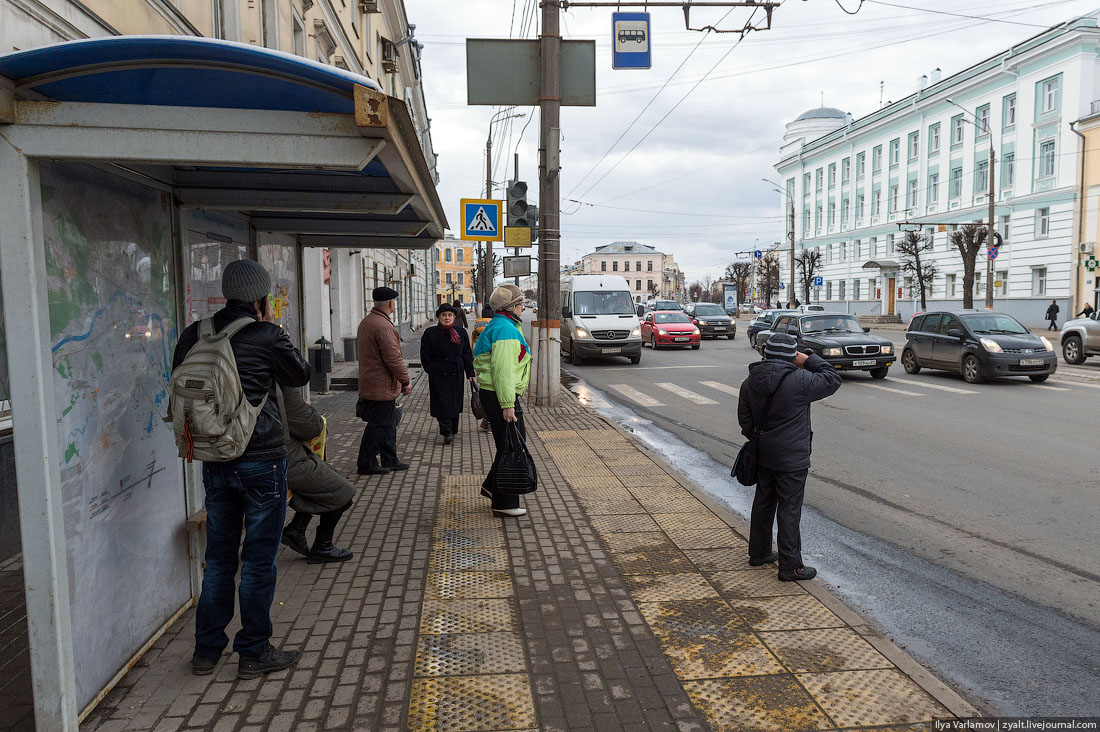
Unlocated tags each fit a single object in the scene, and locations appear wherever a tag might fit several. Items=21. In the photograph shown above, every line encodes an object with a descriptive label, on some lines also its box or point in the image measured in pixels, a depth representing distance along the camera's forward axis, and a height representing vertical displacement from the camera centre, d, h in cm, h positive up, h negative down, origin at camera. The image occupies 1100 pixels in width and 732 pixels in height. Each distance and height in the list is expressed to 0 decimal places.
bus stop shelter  274 +17
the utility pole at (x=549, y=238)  1172 +108
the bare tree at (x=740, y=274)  8731 +322
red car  2598 -98
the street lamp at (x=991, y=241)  3305 +247
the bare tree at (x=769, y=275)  7468 +265
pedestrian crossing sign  1457 +168
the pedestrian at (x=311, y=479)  392 -99
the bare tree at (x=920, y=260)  4591 +249
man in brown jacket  715 -69
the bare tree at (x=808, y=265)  6132 +290
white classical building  3809 +786
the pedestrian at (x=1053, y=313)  3525 -81
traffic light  1162 +151
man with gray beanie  333 -85
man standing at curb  459 -75
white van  2042 -45
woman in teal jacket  556 -48
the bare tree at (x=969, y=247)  3925 +264
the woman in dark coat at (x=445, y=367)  900 -75
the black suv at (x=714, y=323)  3281 -95
